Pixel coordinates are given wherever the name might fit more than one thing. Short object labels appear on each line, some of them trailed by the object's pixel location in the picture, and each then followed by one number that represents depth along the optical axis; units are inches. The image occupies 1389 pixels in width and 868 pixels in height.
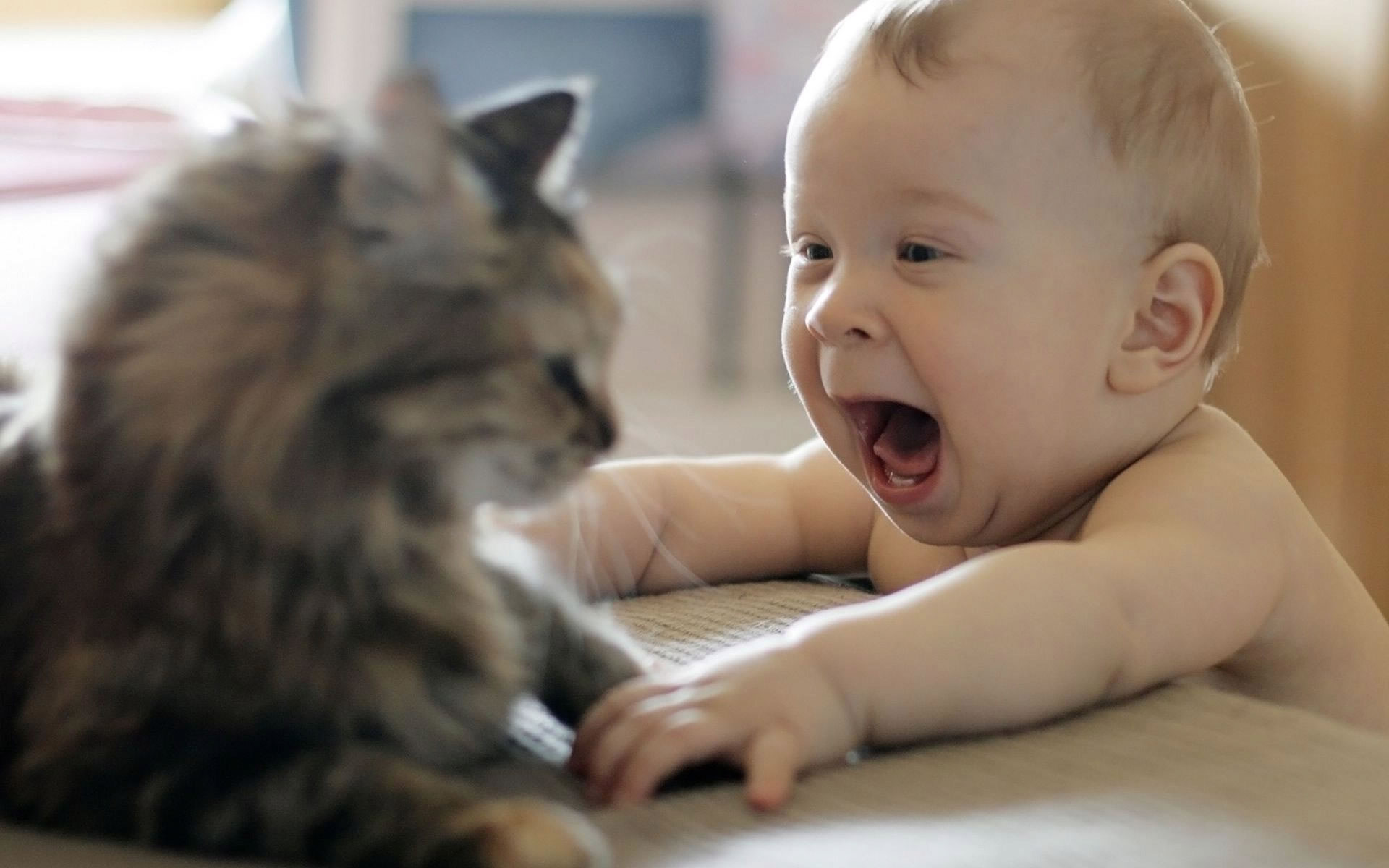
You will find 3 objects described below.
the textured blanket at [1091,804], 27.1
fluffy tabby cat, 23.9
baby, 32.7
